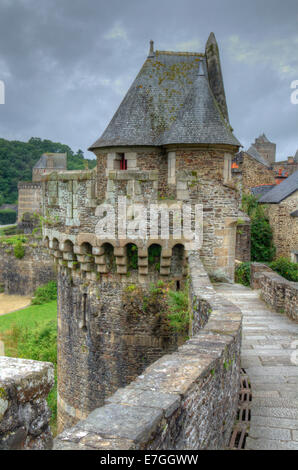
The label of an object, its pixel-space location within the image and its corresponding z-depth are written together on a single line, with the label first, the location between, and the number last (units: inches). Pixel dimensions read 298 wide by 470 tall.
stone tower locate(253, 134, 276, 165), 3132.4
